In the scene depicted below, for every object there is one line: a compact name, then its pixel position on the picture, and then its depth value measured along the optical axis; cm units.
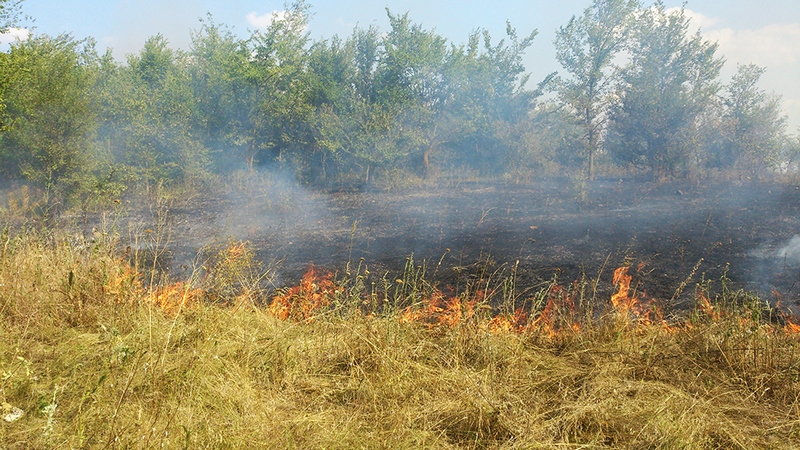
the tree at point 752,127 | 1571
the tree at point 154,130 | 1415
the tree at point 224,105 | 1591
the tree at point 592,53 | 1402
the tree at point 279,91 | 1603
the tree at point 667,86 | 1562
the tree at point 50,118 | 1152
